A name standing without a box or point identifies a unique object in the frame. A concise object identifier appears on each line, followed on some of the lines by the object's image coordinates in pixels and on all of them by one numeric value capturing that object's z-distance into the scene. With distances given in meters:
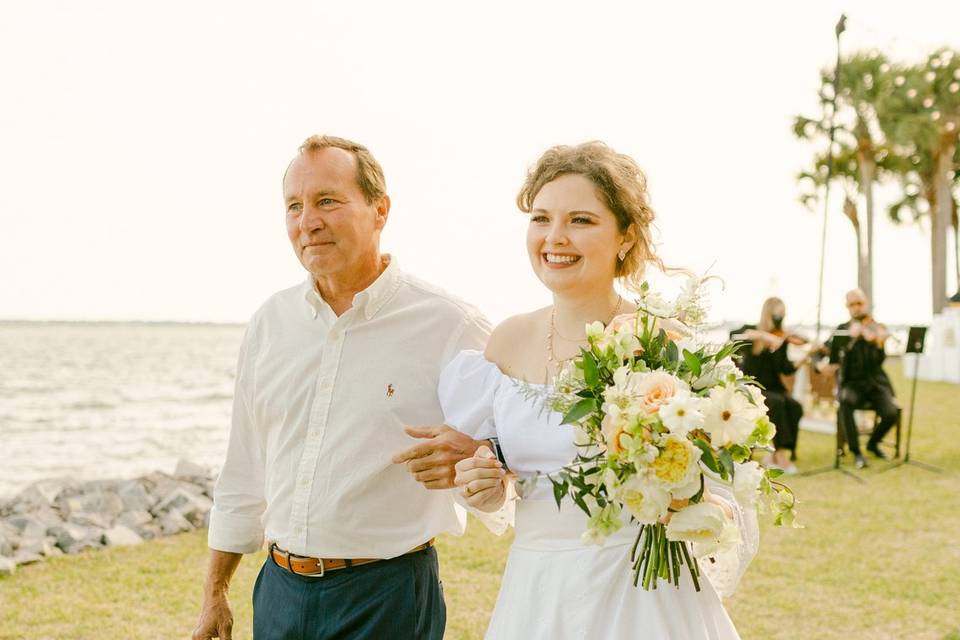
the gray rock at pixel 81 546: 7.92
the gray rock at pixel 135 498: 9.61
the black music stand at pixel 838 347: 12.23
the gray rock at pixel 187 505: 9.15
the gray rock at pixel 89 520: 8.95
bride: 2.55
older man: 2.92
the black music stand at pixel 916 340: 11.23
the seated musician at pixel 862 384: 12.28
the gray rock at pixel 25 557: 7.48
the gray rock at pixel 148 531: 8.59
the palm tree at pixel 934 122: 37.62
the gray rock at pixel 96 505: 9.50
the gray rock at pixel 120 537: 8.19
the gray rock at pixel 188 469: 11.97
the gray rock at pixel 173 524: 8.75
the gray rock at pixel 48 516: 8.97
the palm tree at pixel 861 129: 38.38
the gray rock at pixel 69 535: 8.00
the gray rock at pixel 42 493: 10.46
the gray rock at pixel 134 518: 8.83
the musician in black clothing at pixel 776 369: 11.77
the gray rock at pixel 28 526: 8.23
